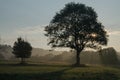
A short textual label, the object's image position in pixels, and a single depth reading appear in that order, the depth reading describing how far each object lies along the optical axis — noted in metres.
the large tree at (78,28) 81.94
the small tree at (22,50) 90.62
